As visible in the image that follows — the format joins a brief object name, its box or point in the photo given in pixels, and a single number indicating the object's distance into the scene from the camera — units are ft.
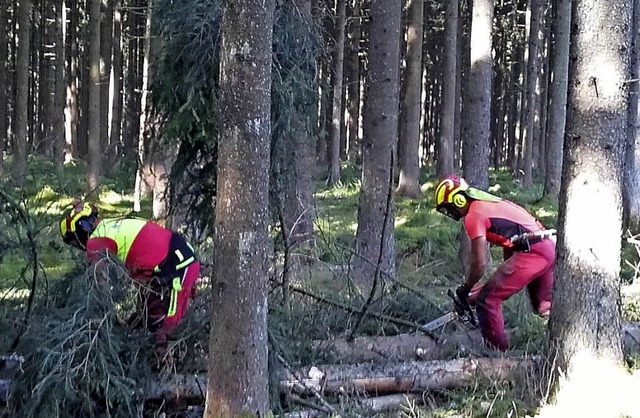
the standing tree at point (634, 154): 39.50
